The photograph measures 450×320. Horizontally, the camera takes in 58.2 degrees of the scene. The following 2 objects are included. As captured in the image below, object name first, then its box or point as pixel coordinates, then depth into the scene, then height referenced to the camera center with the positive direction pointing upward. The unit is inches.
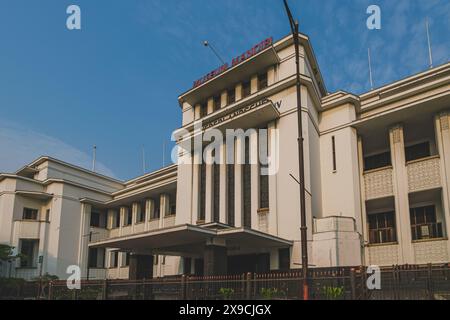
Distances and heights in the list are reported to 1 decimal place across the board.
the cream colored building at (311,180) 885.8 +194.2
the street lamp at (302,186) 462.0 +86.2
